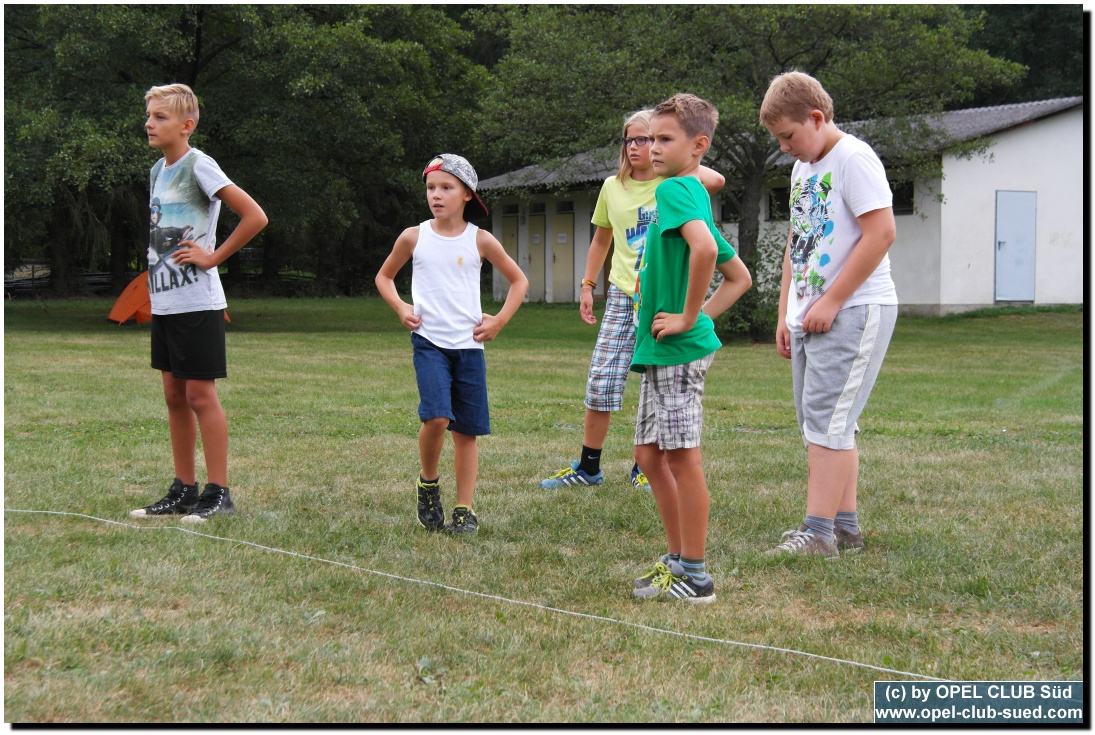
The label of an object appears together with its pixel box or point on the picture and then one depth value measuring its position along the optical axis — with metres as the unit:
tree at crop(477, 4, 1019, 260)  16.30
